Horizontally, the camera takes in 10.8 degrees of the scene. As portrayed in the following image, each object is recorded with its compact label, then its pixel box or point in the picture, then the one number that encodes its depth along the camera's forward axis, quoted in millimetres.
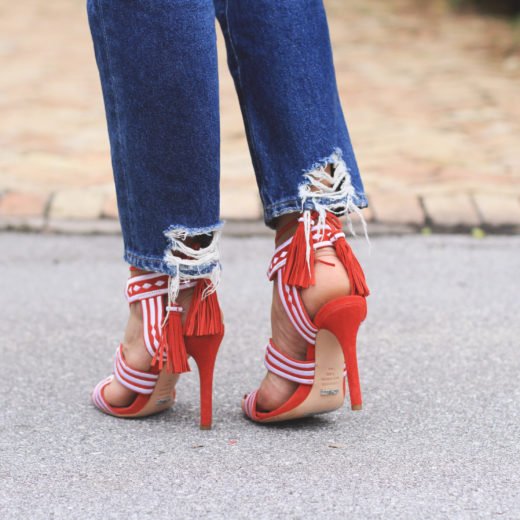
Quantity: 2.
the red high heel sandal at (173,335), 2943
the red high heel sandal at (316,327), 2922
